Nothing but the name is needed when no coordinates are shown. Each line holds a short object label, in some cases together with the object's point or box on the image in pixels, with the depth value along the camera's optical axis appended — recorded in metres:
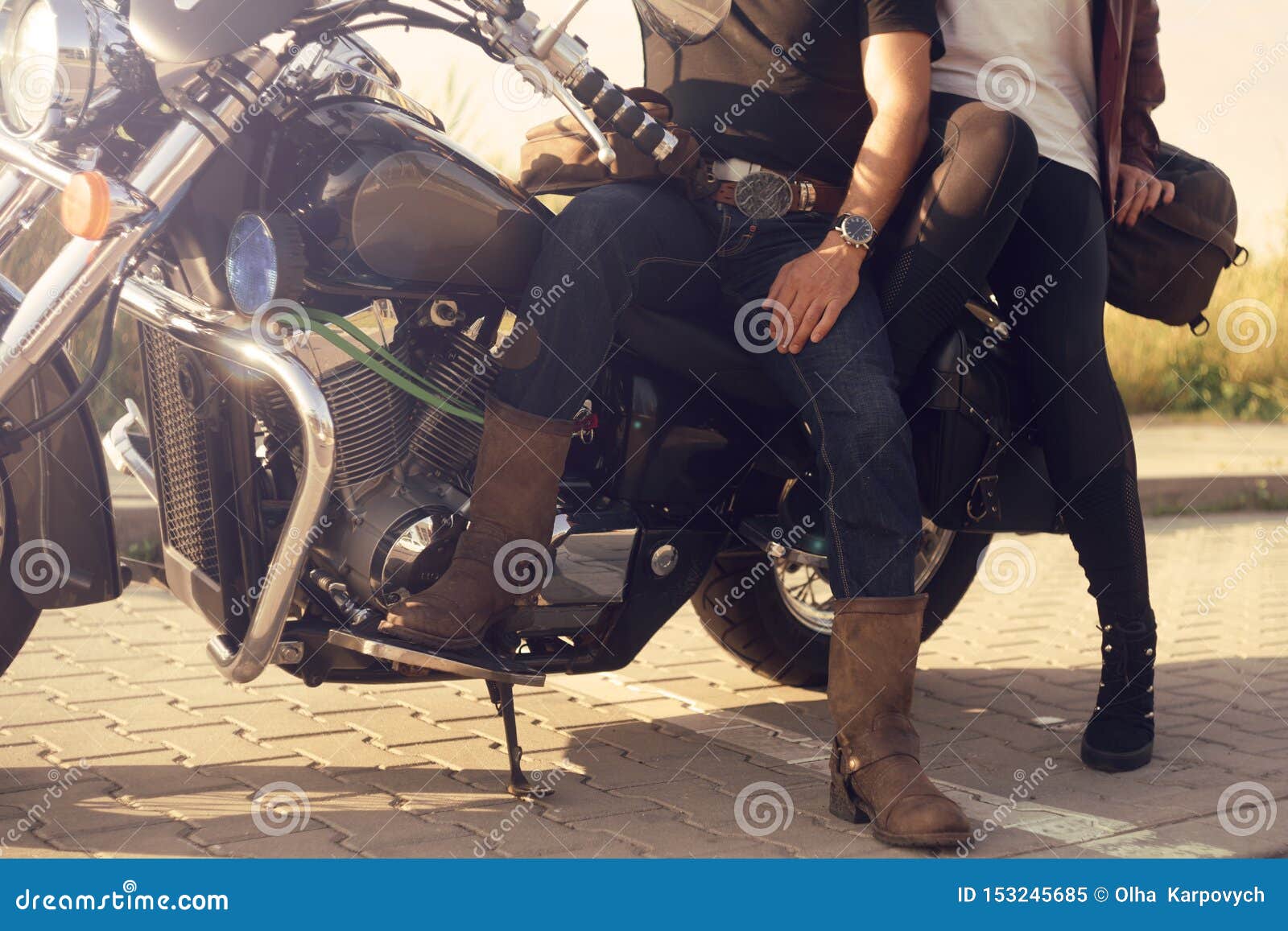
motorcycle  2.48
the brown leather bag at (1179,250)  3.41
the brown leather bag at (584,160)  2.82
